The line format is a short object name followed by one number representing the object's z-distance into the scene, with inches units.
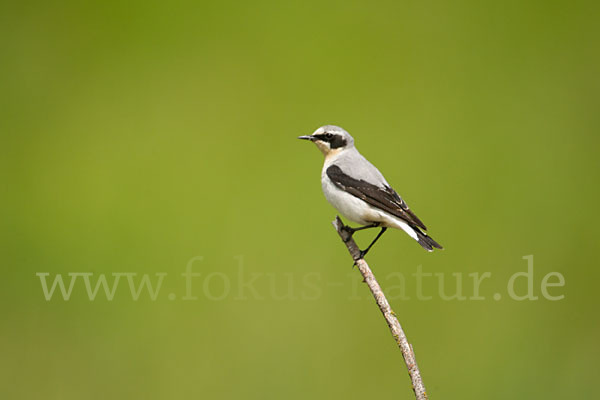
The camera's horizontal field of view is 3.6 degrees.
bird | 251.9
